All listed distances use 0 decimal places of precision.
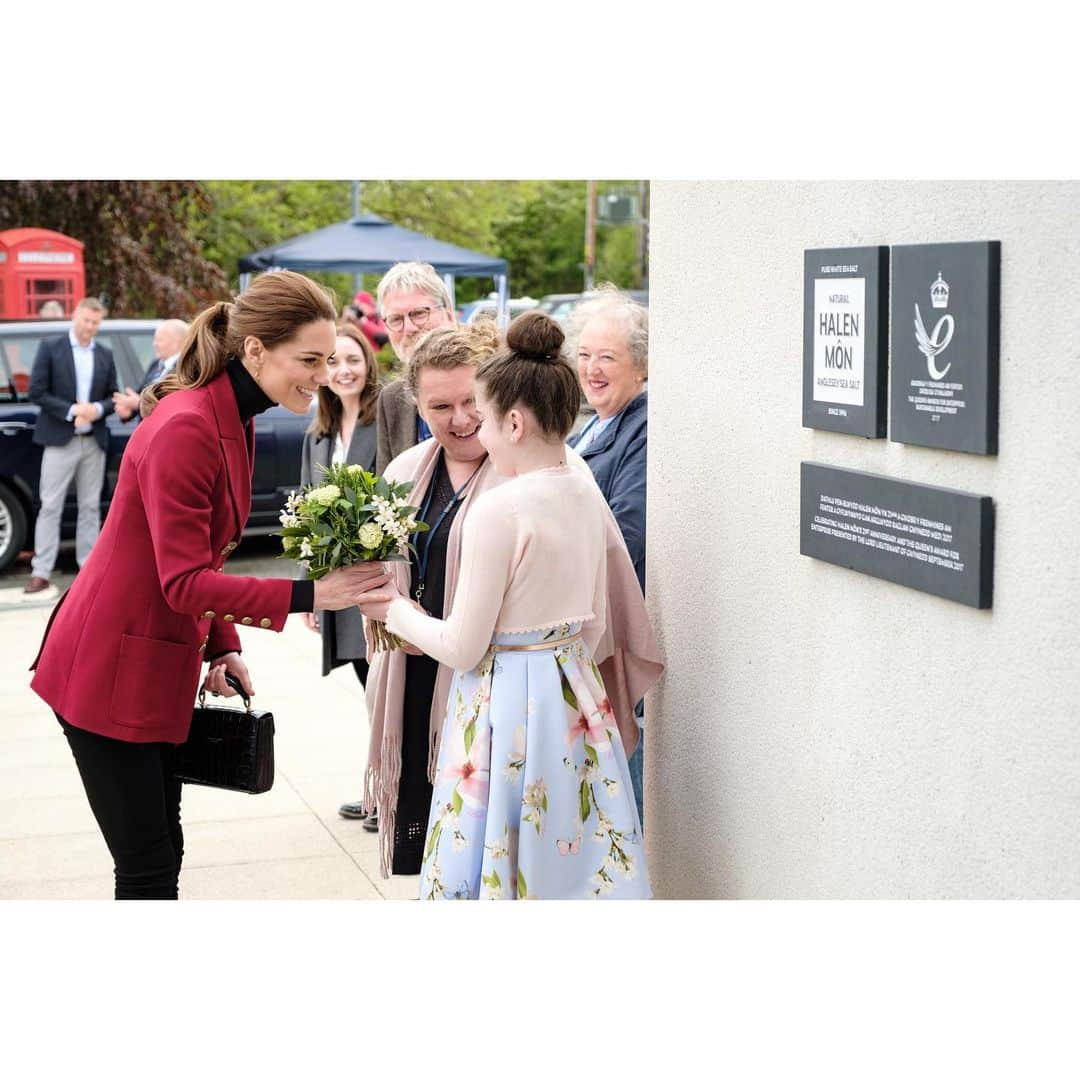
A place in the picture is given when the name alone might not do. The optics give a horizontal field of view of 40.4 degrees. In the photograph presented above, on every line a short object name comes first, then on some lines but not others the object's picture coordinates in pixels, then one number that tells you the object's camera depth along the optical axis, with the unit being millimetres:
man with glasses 5832
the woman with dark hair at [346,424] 5879
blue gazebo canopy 18156
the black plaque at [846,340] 3221
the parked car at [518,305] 19312
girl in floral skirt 3557
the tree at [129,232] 21031
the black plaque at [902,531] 2895
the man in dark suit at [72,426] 11219
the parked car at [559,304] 24734
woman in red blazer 3545
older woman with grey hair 4781
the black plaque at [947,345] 2824
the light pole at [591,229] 42188
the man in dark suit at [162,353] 11727
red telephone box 19969
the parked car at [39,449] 11633
